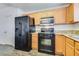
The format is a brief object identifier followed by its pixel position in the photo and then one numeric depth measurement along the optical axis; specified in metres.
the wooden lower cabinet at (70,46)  1.52
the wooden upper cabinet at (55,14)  1.63
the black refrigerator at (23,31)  1.70
